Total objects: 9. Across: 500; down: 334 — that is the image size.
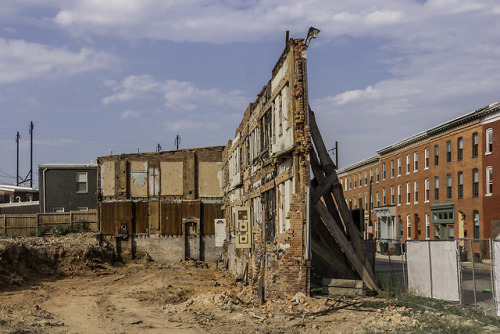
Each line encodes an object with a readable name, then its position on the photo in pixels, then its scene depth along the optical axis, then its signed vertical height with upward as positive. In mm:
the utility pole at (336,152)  70625 +6733
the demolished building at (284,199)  16734 +356
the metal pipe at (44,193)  49812 +1682
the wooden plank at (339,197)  18125 +336
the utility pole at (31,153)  99475 +10140
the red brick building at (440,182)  40656 +2095
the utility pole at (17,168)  106238 +8196
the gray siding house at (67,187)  49906 +2175
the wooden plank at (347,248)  17641 -1192
